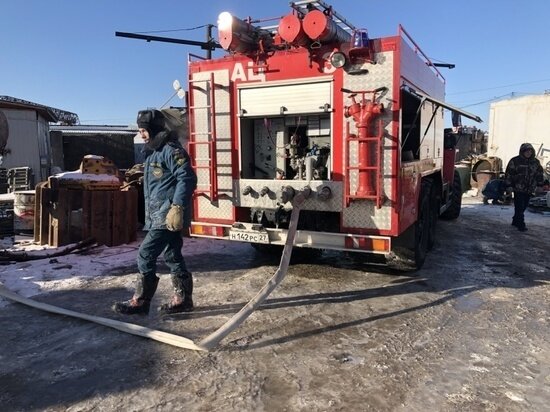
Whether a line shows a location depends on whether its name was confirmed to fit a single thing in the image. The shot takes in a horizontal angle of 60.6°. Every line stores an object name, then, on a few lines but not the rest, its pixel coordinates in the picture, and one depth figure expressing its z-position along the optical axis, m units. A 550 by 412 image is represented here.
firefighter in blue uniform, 4.57
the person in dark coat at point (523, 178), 10.38
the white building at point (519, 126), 19.98
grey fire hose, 3.88
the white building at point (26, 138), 19.84
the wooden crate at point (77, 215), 8.01
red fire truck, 5.25
